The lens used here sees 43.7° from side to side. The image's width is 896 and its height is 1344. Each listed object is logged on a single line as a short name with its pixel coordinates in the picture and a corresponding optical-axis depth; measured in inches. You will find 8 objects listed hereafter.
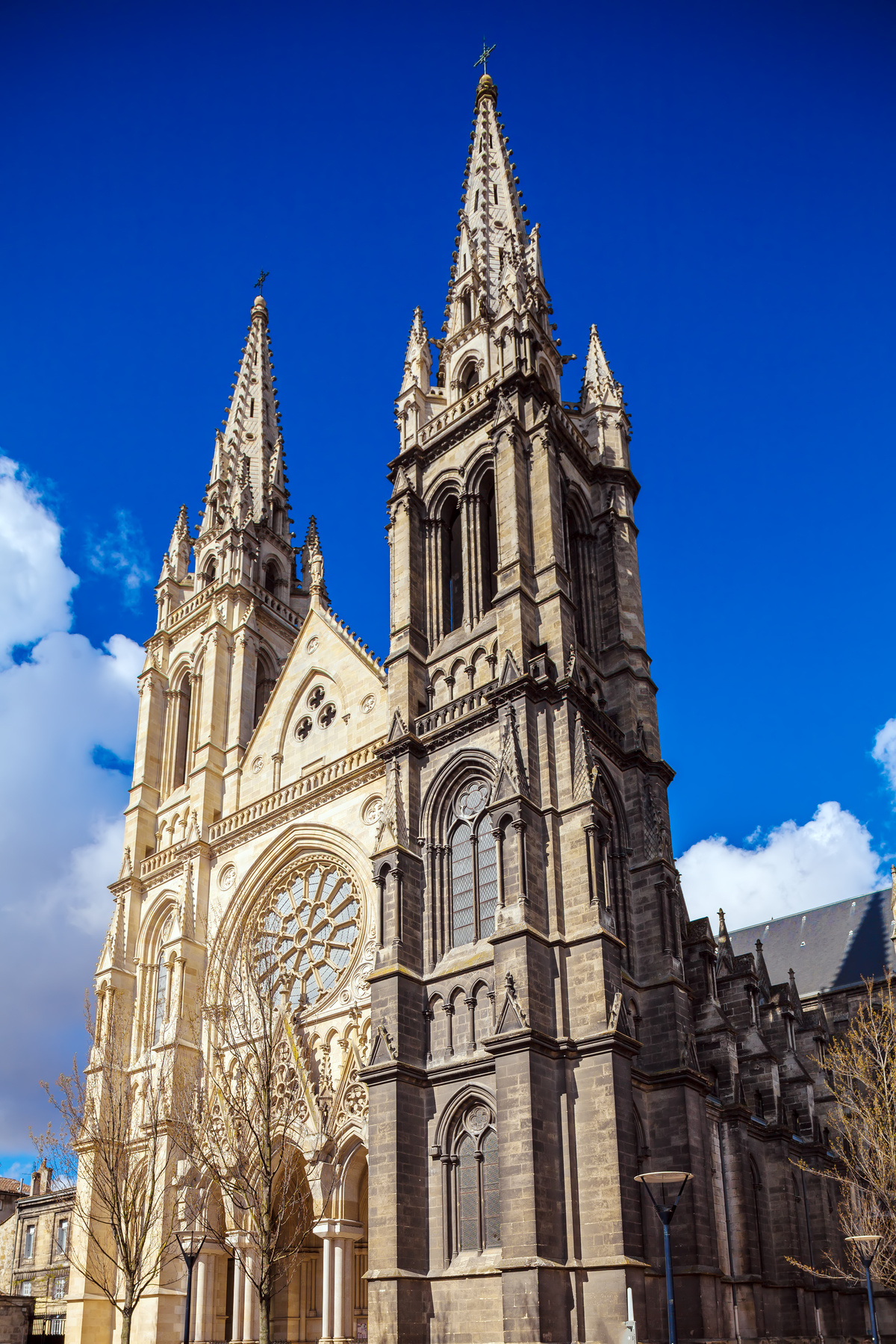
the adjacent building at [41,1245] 1772.9
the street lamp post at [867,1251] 801.6
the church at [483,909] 823.7
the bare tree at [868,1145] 970.7
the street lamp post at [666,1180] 653.3
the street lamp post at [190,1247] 818.8
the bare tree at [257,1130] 887.7
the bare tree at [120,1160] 965.2
